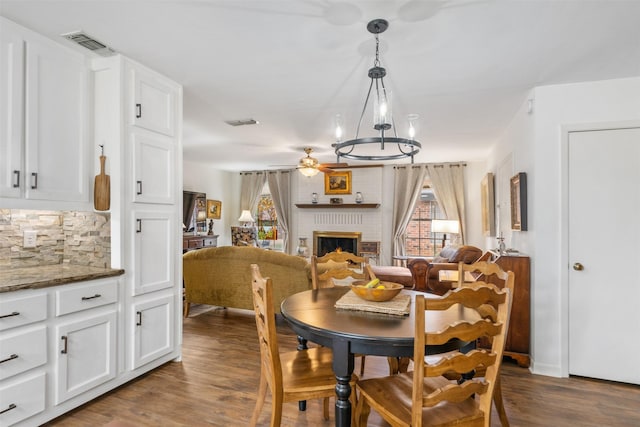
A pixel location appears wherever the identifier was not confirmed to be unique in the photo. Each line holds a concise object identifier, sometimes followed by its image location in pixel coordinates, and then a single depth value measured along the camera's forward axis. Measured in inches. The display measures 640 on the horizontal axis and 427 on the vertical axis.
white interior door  111.1
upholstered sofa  155.9
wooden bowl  77.6
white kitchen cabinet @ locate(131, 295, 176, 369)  105.2
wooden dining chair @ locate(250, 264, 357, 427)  66.2
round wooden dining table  59.8
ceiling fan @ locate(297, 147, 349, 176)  221.5
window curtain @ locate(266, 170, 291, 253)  326.6
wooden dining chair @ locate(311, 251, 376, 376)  106.7
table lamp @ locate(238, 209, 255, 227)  326.0
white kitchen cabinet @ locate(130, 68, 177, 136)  105.5
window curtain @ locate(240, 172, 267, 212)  340.8
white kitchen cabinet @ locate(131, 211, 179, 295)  105.4
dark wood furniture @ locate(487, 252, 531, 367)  122.5
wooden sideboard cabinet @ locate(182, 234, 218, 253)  248.7
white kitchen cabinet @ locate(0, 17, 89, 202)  83.1
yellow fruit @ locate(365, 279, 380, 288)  80.0
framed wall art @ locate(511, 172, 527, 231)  130.1
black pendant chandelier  82.0
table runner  74.1
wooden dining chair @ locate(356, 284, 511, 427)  51.1
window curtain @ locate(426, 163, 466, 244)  275.4
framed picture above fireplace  307.0
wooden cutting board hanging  100.7
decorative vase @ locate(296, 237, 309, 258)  300.6
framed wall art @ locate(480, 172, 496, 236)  207.6
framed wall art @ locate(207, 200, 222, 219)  312.0
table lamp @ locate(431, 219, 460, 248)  263.3
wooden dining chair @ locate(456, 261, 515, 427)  72.6
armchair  176.7
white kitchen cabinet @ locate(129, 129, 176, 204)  105.3
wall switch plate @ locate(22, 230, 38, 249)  102.1
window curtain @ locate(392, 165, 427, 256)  287.9
